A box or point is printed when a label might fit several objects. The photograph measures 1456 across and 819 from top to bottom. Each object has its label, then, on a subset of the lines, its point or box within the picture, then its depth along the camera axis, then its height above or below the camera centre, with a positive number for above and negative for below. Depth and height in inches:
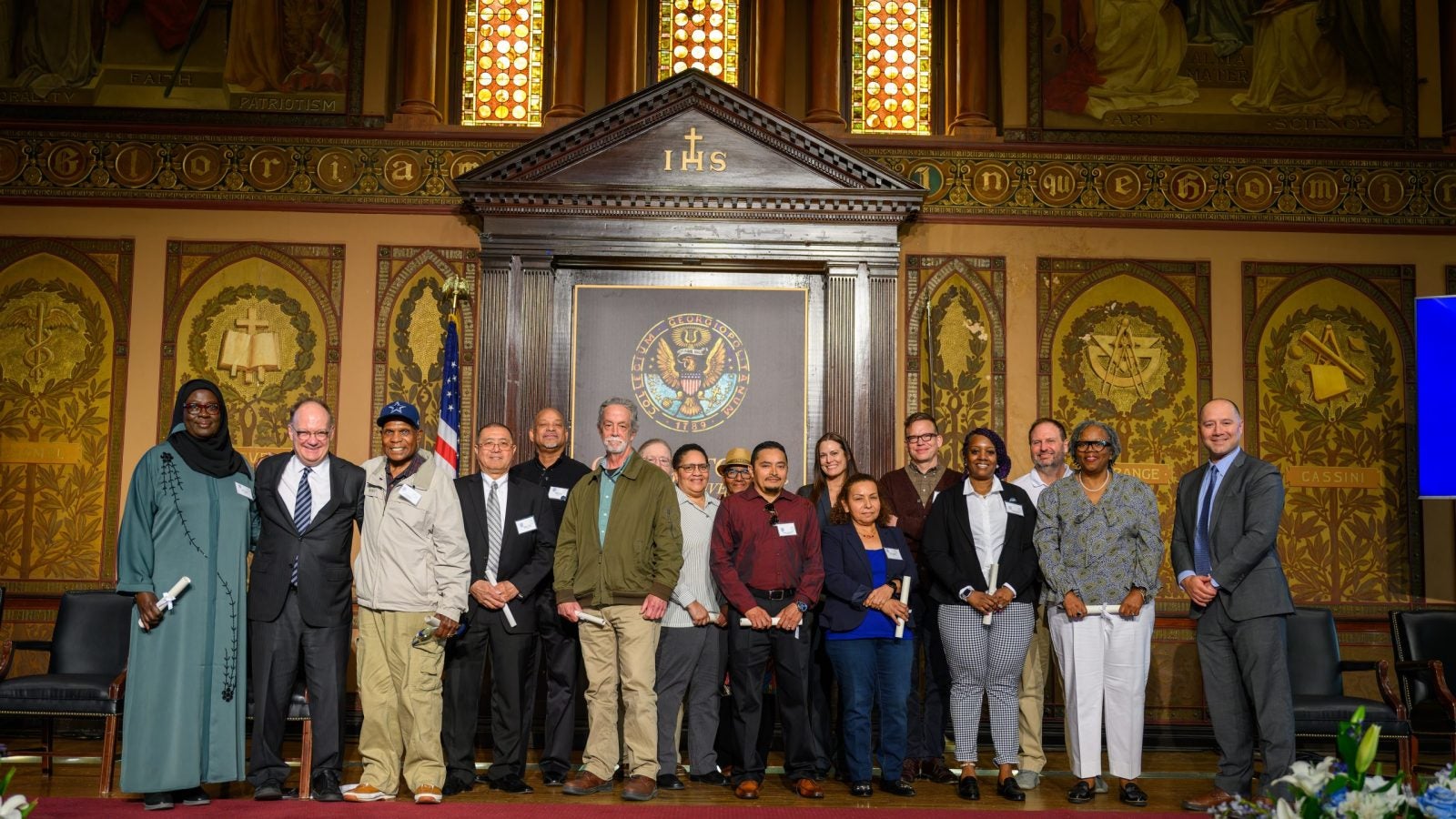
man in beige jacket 225.9 -20.6
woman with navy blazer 239.3 -23.2
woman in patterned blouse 235.6 -18.1
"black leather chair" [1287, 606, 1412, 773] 242.7 -36.5
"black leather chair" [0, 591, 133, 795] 241.9 -35.6
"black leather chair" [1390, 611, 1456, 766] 255.4 -31.9
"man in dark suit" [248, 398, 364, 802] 226.1 -18.7
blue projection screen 303.6 +27.2
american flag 297.5 +19.5
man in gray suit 228.7 -16.7
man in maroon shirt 240.2 -17.5
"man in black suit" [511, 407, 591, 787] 246.1 -28.3
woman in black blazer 242.4 -17.6
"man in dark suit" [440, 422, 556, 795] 240.5 -20.3
